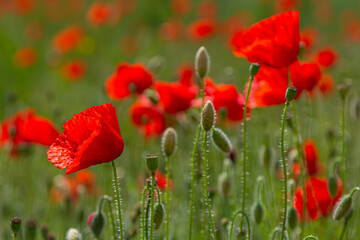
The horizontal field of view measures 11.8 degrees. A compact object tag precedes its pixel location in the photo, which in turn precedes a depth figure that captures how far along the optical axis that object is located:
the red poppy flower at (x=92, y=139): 1.25
